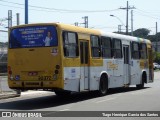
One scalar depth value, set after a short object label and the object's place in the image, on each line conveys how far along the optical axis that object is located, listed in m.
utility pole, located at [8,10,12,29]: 62.03
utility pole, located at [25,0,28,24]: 23.58
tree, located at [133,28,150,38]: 144.15
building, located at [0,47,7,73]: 28.16
